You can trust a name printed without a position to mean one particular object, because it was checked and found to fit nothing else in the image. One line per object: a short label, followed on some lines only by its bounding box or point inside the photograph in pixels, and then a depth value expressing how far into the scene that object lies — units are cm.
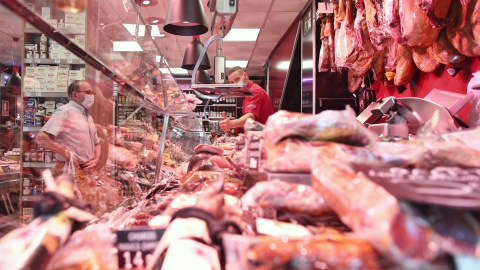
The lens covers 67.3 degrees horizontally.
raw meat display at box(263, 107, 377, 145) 76
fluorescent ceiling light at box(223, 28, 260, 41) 739
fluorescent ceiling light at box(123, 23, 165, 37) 250
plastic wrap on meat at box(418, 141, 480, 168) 63
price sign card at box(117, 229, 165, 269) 63
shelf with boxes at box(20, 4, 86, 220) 381
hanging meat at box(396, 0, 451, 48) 241
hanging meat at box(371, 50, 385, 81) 393
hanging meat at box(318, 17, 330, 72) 477
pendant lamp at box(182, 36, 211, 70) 514
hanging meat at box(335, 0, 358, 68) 379
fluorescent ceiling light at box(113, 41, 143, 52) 221
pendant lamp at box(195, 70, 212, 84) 697
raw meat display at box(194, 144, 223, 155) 200
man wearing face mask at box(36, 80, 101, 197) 290
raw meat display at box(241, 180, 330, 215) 63
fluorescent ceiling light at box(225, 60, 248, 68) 1051
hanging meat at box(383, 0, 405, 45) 265
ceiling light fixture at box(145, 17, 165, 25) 400
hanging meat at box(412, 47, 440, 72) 292
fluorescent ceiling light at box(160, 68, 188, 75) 1178
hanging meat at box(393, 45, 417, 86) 323
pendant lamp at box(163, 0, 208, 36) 263
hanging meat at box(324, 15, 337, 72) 466
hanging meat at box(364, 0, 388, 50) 304
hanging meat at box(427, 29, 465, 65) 261
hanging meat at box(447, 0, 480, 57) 232
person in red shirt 433
